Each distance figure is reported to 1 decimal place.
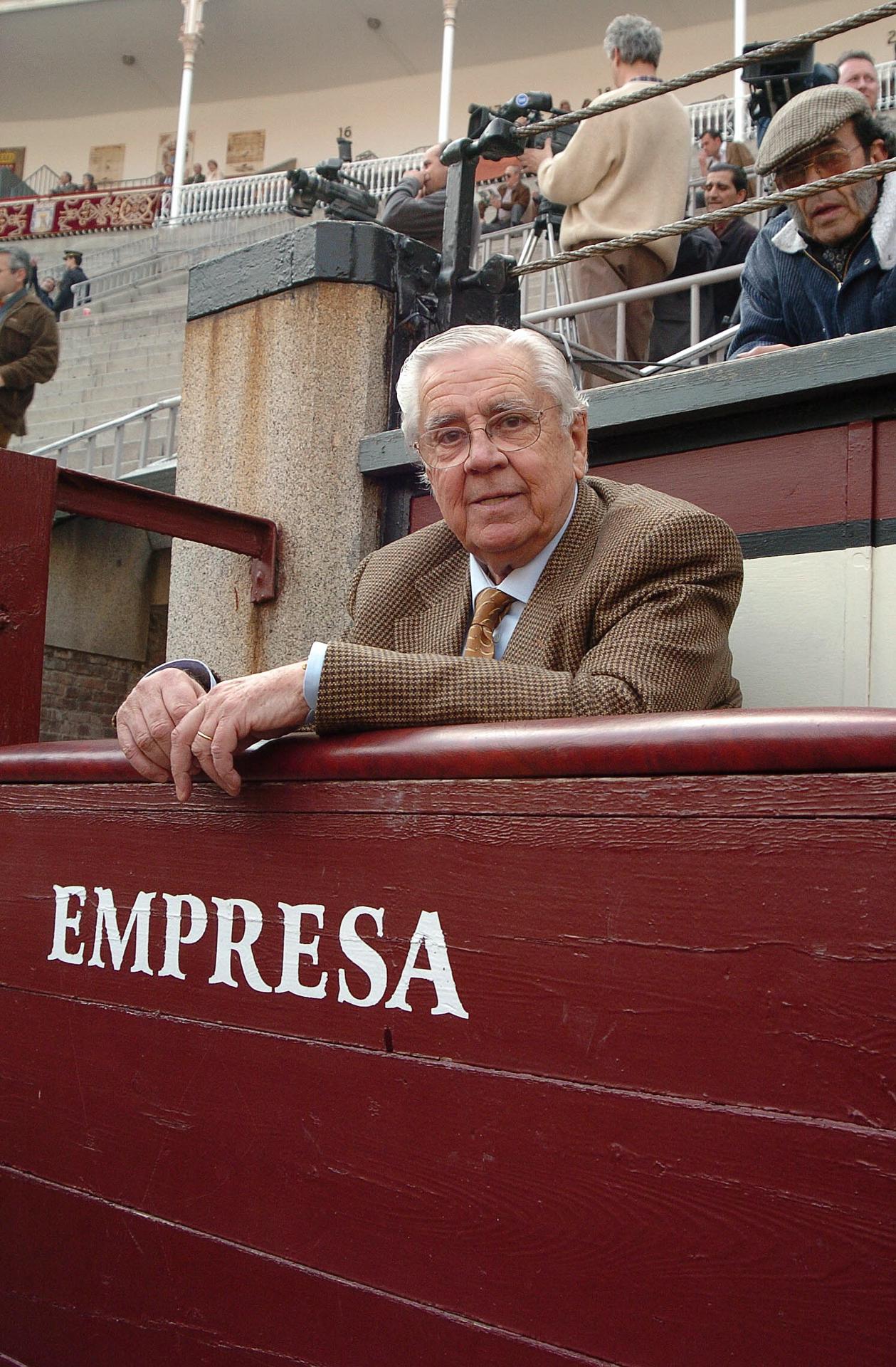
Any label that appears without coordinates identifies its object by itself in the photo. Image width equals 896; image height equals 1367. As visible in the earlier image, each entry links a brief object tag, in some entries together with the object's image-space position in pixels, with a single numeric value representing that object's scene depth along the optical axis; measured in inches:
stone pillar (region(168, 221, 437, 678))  117.0
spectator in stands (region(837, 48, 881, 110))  237.0
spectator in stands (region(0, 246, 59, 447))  268.4
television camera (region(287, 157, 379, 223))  135.1
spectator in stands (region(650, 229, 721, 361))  186.9
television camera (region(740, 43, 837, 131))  148.1
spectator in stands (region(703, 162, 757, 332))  199.0
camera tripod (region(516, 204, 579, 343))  197.5
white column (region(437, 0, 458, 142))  861.2
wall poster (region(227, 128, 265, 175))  1074.7
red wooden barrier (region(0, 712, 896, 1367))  43.2
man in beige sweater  163.2
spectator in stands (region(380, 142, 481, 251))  223.8
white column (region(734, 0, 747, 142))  680.4
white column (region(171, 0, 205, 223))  941.2
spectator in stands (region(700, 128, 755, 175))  330.0
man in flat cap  100.7
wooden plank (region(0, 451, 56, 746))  96.3
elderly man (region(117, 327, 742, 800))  60.7
